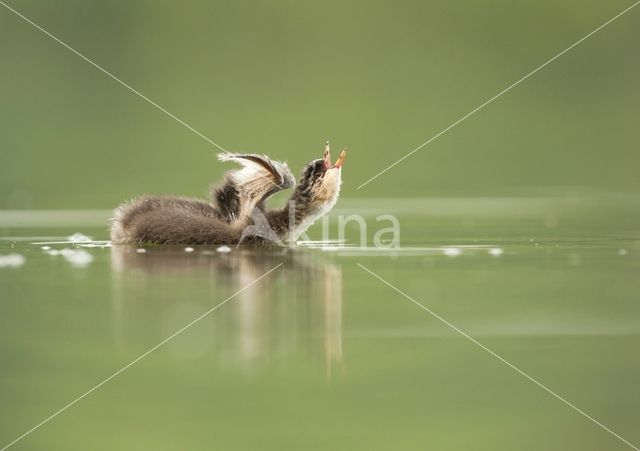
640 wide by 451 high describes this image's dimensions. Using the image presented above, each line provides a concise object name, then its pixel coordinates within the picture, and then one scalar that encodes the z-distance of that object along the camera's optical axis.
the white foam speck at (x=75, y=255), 13.91
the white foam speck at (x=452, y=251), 14.73
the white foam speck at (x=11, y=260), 13.69
